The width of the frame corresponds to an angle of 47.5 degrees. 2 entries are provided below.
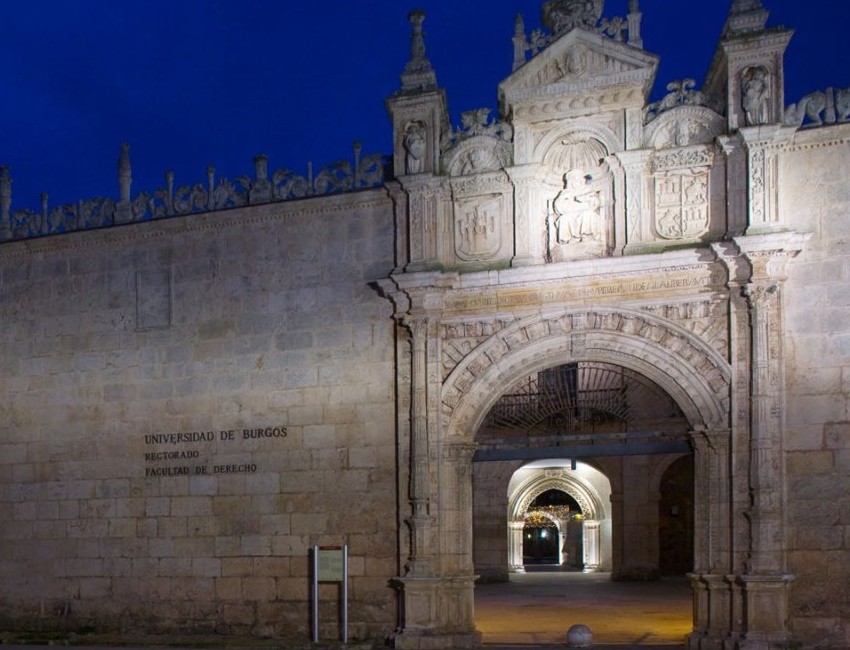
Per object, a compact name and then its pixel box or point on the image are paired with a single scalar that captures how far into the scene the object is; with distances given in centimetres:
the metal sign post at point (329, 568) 1043
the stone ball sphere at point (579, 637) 980
